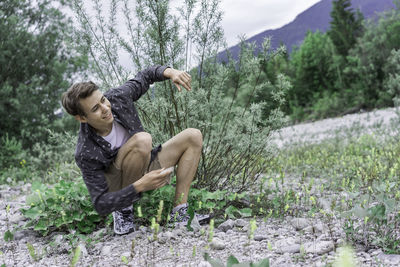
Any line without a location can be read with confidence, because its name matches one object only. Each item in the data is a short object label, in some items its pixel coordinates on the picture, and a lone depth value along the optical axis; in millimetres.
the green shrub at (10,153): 7164
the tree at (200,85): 3471
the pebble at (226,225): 2877
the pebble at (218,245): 2418
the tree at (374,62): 24812
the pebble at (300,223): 2781
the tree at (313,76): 36975
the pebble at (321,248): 2160
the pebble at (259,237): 2588
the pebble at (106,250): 2586
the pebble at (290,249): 2246
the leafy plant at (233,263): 1779
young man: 2549
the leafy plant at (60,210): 3074
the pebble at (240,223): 2913
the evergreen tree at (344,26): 34031
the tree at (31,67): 7781
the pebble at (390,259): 1938
